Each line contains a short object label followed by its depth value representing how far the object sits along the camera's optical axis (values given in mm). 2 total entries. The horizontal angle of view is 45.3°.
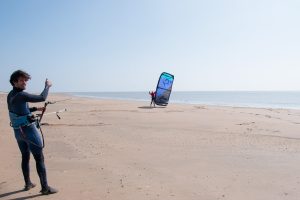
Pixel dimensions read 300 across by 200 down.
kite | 25891
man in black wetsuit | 4875
